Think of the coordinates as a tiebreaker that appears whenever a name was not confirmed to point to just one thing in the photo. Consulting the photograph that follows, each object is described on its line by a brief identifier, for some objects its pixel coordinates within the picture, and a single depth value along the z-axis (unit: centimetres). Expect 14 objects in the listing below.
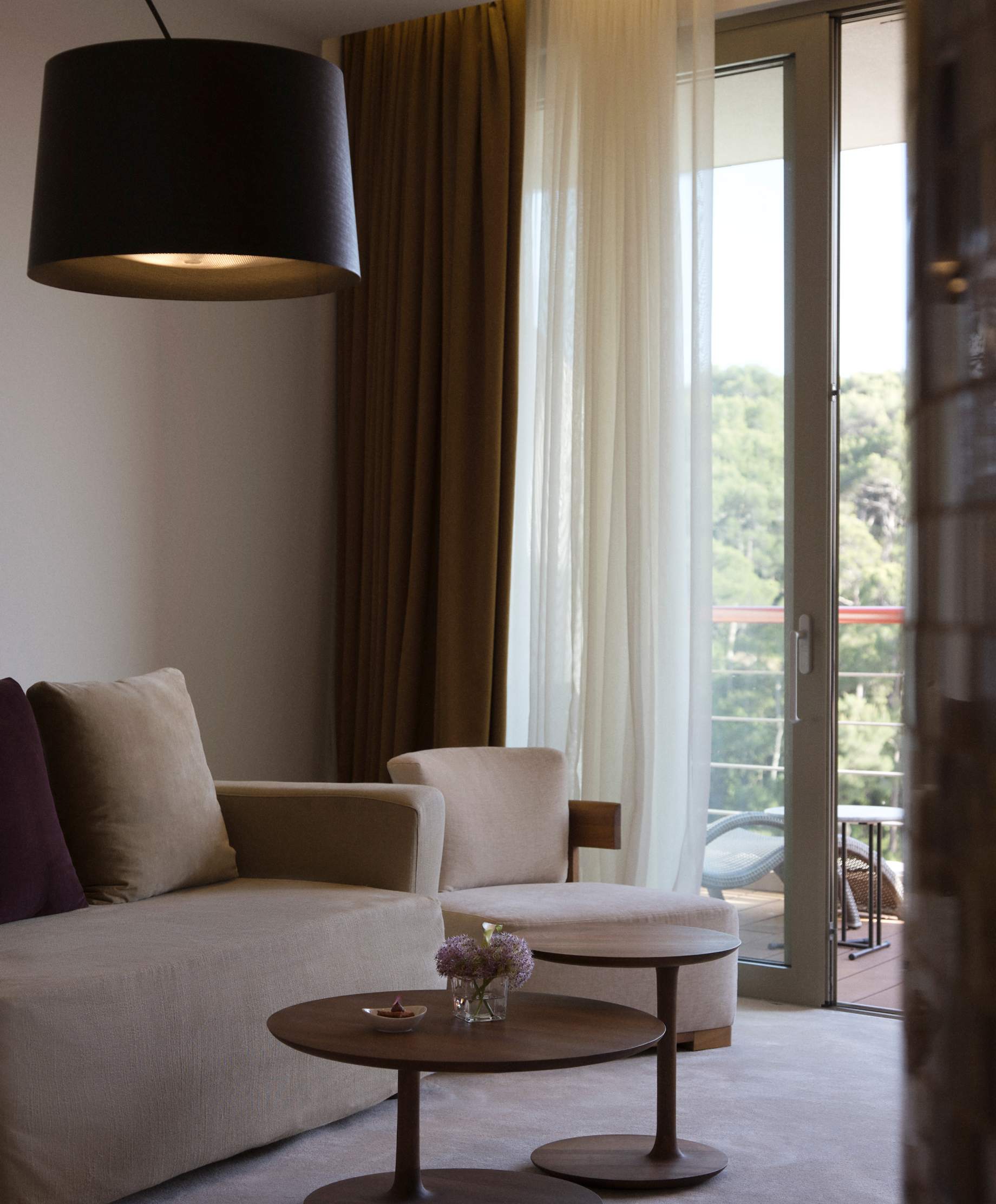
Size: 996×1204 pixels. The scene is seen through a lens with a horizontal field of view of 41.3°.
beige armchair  329
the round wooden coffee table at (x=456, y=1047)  200
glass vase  226
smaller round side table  250
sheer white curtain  409
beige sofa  214
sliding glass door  399
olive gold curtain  441
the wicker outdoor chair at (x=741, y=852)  408
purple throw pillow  264
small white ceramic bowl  216
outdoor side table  423
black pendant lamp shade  194
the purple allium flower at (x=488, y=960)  225
